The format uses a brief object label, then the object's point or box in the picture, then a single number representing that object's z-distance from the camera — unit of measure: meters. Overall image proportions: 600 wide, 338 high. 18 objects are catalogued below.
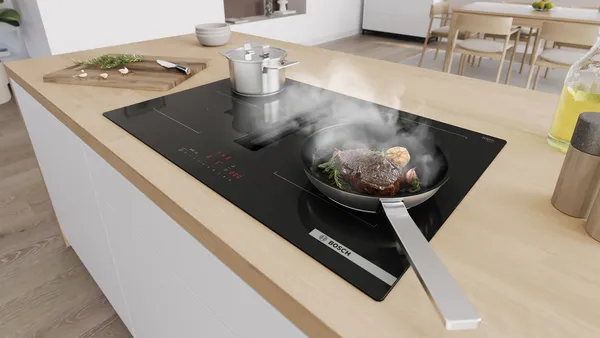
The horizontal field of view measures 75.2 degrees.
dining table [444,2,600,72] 3.19
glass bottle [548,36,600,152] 0.73
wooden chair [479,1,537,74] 4.13
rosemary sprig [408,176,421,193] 0.63
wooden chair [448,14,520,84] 3.31
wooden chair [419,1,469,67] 4.25
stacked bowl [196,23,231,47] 1.62
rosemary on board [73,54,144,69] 1.30
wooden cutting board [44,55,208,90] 1.17
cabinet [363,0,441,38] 5.75
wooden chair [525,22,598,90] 2.82
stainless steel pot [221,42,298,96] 1.07
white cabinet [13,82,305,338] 0.65
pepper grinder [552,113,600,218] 0.57
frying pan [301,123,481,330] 0.39
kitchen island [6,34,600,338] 0.47
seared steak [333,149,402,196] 0.59
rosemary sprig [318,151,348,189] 0.63
